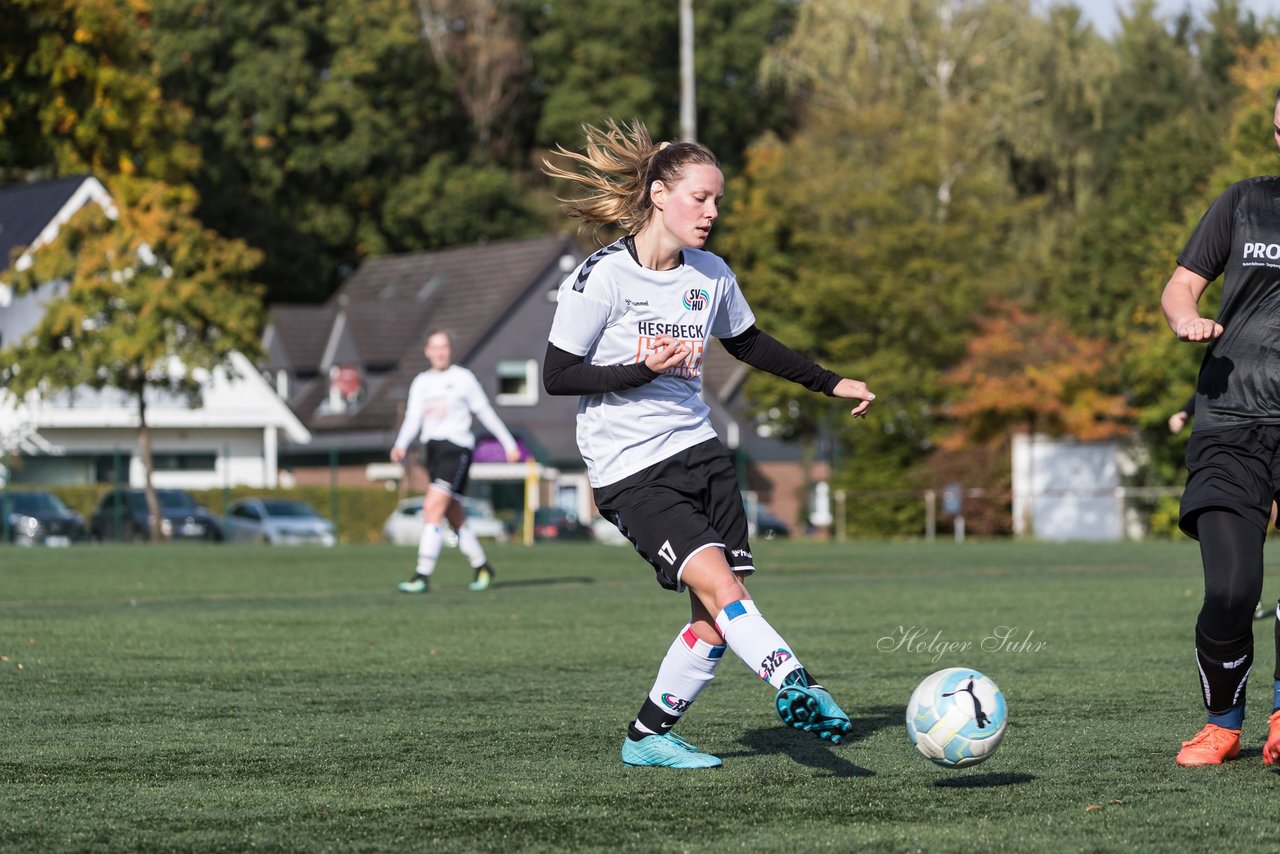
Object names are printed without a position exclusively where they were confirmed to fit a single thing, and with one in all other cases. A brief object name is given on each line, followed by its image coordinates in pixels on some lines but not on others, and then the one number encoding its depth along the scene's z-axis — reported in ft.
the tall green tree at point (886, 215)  152.05
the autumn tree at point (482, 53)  212.84
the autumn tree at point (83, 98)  100.17
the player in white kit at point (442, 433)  54.49
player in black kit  20.22
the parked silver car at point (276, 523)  135.13
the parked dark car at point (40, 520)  124.16
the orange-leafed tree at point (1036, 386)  139.33
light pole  131.75
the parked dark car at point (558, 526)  155.94
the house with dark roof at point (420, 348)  198.90
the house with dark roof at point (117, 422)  158.92
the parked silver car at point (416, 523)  143.74
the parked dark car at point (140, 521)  131.34
